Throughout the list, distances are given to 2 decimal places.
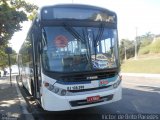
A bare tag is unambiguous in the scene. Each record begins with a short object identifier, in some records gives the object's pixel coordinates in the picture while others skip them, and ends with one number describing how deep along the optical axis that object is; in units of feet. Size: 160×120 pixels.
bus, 12.03
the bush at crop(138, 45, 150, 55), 100.01
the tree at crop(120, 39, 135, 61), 113.51
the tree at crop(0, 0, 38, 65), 20.58
